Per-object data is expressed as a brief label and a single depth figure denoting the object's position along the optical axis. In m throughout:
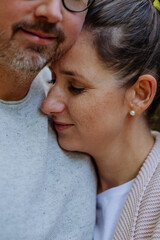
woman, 0.47
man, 0.40
